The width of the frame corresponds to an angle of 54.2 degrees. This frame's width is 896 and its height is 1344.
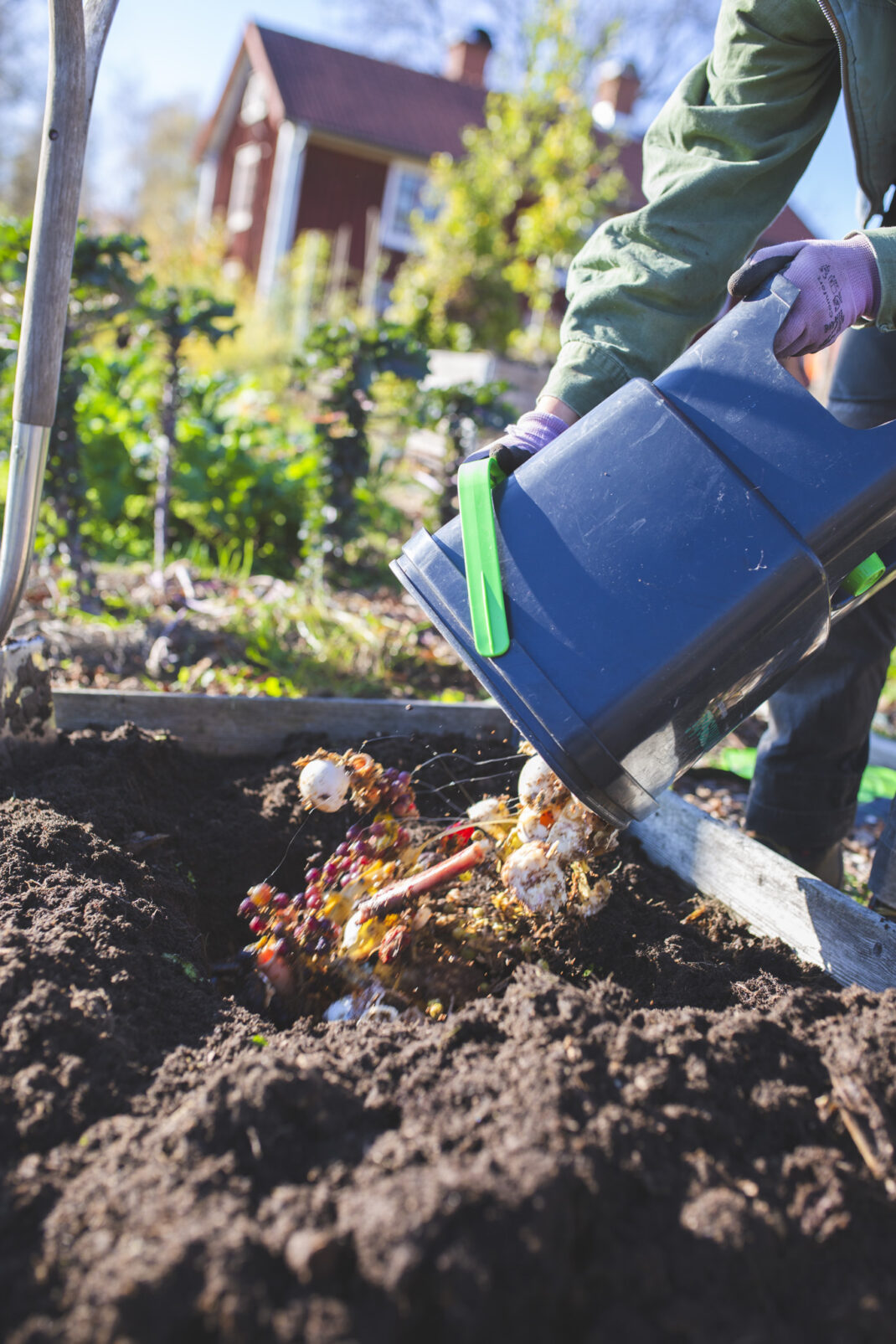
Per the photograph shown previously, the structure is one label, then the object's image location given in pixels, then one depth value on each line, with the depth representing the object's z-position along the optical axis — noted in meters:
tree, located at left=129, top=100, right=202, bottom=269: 26.27
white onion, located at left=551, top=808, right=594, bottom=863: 1.54
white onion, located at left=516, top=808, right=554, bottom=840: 1.58
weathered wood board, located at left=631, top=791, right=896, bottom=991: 1.46
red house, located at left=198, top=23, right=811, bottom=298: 16.39
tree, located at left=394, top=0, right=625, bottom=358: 8.56
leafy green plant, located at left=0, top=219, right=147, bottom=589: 3.16
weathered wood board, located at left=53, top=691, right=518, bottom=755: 2.24
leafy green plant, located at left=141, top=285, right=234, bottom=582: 3.78
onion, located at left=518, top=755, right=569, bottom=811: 1.59
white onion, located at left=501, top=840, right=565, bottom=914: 1.49
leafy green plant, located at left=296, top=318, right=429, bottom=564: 3.90
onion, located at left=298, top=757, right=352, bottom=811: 1.69
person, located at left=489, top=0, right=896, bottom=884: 1.61
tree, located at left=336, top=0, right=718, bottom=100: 19.19
